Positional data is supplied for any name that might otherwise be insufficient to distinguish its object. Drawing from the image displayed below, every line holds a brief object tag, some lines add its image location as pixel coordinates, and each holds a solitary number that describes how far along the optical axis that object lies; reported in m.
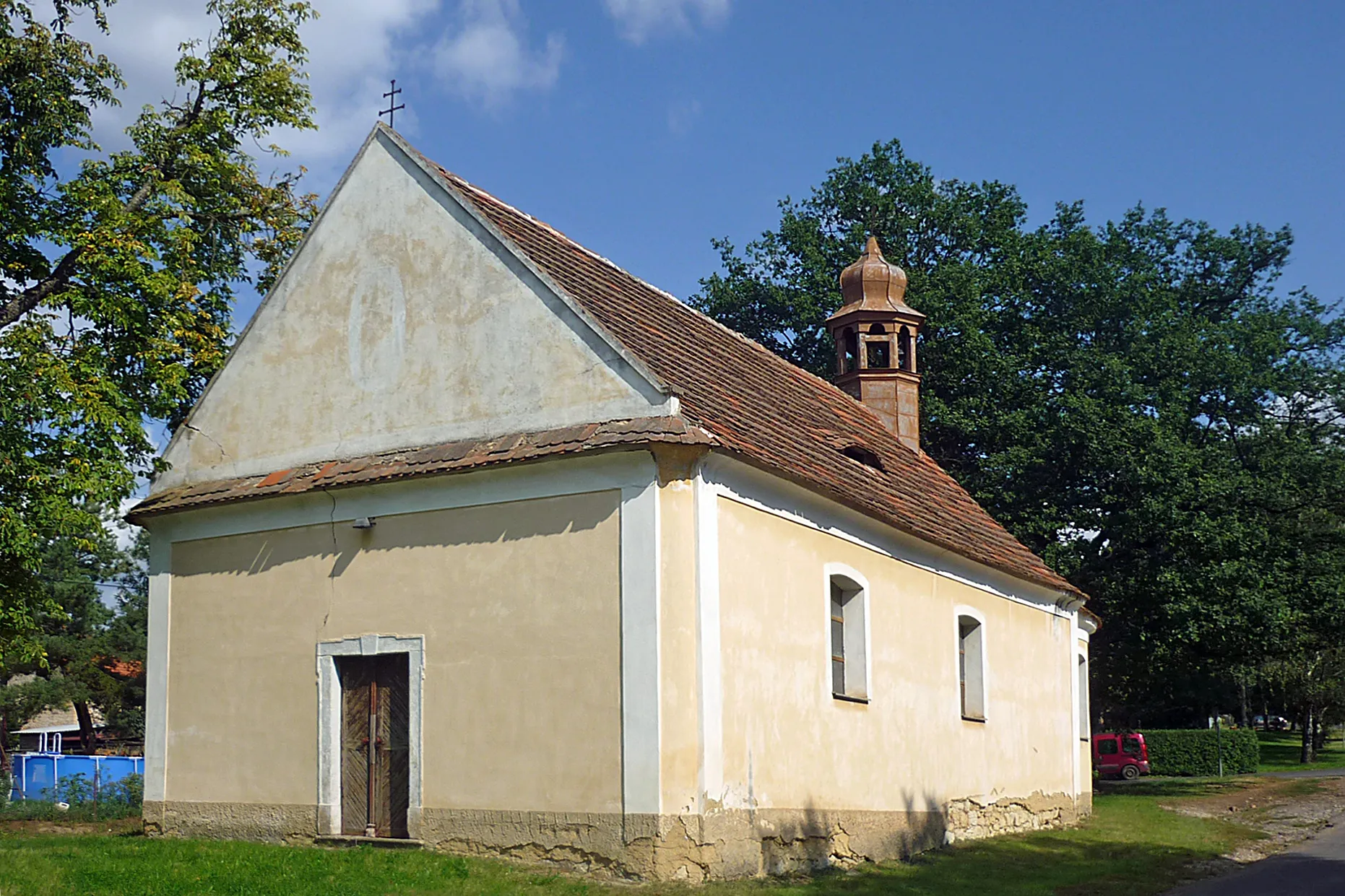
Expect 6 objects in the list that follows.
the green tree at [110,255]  16.34
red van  40.62
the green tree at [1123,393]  27.91
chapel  12.20
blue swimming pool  28.23
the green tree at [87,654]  38.03
